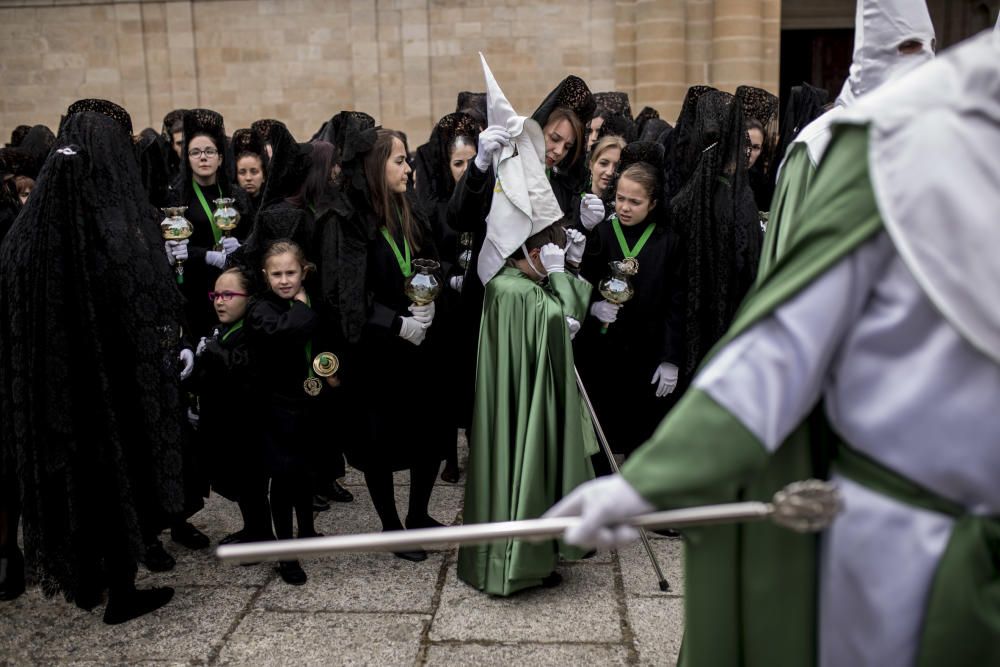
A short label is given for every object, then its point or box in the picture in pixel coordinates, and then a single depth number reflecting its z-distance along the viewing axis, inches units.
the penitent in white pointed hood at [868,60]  117.6
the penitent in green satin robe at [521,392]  151.7
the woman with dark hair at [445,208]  186.7
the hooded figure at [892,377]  61.6
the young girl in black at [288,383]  161.5
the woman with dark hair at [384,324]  166.1
